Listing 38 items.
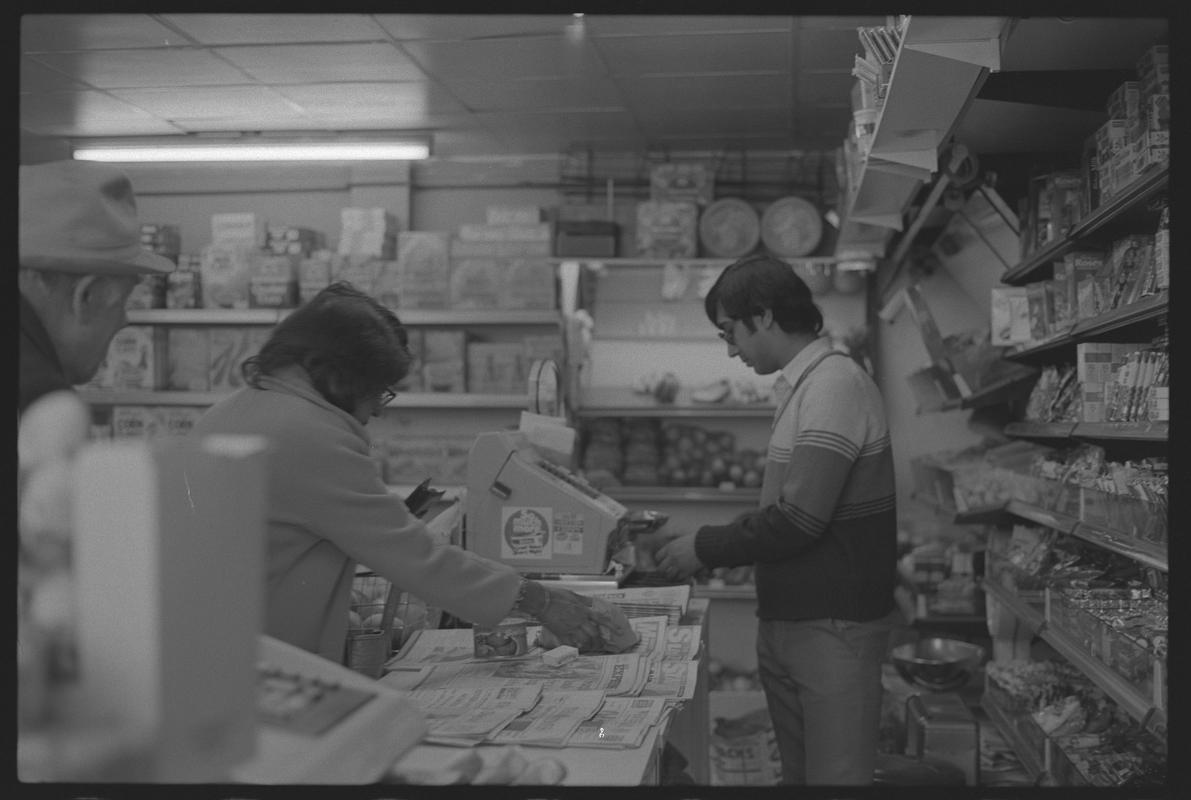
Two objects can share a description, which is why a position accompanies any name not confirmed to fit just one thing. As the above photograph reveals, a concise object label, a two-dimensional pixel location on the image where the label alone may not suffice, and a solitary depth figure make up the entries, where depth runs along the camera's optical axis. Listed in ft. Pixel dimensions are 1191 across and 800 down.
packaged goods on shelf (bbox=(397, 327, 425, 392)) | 22.71
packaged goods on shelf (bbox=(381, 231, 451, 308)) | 22.31
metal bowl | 16.97
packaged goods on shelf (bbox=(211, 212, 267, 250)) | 23.21
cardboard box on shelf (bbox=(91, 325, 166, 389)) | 22.56
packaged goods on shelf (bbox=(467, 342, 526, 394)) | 22.34
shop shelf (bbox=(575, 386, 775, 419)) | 23.11
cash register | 11.69
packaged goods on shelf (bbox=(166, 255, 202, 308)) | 22.93
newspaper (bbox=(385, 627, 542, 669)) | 9.39
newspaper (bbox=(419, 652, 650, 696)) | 8.46
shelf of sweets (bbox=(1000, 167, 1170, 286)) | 9.34
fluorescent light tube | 22.75
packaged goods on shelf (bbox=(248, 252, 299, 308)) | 22.45
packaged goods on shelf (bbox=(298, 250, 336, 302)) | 22.53
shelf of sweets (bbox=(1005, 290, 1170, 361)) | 9.57
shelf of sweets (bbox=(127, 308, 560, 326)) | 22.24
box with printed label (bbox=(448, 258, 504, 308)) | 22.39
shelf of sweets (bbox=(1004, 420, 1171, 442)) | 9.29
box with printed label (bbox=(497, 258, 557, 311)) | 22.27
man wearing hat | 5.10
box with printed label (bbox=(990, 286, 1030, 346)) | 14.88
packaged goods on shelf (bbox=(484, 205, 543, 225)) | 23.58
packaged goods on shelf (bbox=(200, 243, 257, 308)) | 22.65
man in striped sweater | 9.87
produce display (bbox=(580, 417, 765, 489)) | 23.39
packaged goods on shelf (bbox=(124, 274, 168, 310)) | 22.89
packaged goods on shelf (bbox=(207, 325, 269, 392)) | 22.63
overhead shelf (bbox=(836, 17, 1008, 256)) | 8.48
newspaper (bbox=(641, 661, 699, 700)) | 8.33
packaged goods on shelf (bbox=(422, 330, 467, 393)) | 22.52
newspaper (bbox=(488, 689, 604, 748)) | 6.87
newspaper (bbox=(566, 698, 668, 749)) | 6.91
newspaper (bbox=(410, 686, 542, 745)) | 6.82
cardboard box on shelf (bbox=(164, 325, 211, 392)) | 22.70
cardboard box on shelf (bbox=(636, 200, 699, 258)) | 22.31
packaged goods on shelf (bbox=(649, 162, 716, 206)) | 22.48
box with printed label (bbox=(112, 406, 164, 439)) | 22.22
